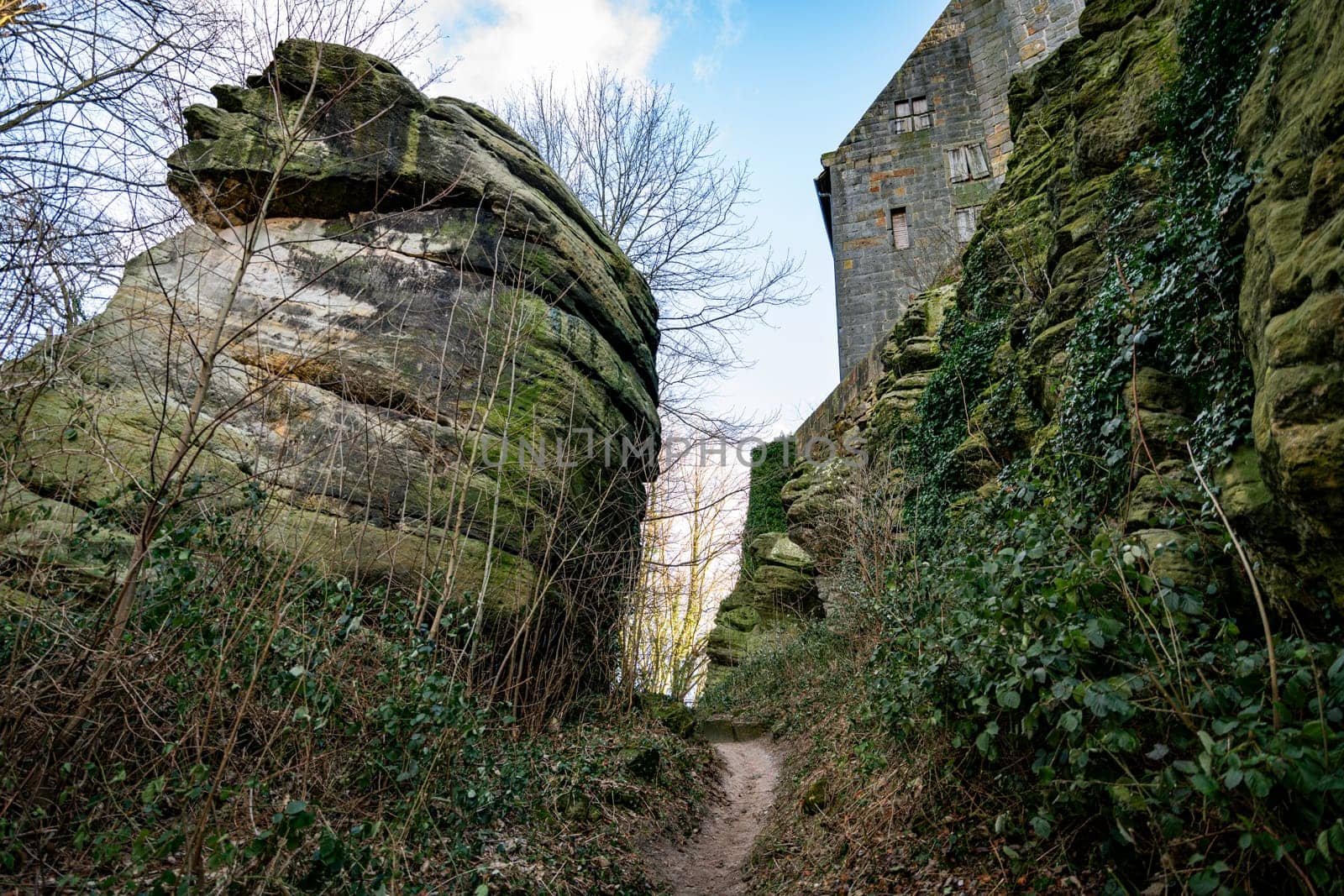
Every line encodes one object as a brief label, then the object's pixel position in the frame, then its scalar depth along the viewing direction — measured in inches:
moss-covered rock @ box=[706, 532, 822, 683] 578.6
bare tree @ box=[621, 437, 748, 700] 314.2
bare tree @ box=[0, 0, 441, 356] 128.7
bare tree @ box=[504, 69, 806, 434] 641.6
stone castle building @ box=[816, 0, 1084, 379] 679.7
